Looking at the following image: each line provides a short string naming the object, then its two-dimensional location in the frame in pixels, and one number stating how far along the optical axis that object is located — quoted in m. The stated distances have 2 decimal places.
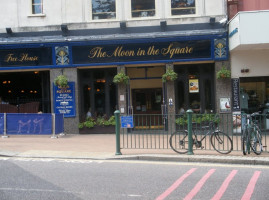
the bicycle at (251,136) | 10.08
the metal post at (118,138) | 10.51
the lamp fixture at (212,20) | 15.79
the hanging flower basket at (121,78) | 16.09
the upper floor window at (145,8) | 16.51
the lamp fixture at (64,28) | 16.33
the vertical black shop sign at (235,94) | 15.93
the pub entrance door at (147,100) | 17.03
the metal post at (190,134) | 10.32
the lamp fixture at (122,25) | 16.17
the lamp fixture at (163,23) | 16.02
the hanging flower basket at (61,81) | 16.14
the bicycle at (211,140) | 10.43
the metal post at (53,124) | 14.68
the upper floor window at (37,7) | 16.98
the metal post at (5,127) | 14.74
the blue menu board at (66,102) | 16.66
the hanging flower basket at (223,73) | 15.60
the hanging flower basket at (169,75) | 15.91
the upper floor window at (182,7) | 16.28
